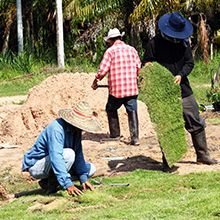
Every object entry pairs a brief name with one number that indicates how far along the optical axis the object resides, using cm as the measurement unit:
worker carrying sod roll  837
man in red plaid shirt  1066
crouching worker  693
